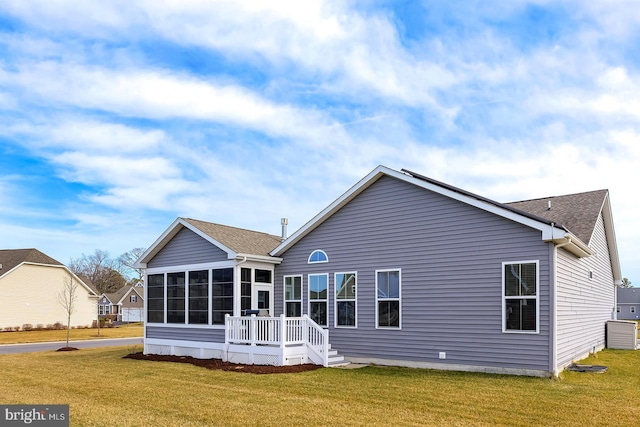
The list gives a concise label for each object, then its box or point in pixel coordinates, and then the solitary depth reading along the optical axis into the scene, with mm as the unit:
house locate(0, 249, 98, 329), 41469
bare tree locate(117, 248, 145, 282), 80562
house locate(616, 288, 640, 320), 67625
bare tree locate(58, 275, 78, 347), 44438
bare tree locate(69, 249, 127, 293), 80781
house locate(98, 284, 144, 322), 66562
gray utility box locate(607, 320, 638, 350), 19844
